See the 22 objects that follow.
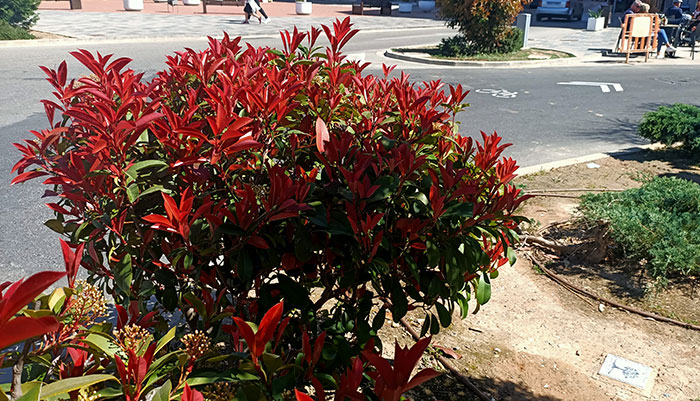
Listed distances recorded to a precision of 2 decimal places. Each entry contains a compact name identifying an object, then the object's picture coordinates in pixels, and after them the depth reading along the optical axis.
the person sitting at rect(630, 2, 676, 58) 19.04
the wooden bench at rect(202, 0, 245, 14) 28.05
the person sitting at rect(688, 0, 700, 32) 19.98
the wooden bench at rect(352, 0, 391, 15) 32.91
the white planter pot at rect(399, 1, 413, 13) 35.50
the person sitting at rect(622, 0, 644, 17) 19.70
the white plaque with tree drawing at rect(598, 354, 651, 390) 3.25
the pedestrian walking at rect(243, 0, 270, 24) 23.81
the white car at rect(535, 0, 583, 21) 31.06
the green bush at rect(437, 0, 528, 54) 16.81
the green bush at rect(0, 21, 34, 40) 15.46
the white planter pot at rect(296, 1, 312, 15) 30.21
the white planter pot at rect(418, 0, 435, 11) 38.06
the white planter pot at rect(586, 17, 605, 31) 27.14
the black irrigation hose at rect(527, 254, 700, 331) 3.79
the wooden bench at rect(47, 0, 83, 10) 27.19
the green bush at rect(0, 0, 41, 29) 17.06
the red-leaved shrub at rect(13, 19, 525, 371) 1.96
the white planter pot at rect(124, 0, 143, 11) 26.88
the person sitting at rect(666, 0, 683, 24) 22.34
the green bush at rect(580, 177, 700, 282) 4.15
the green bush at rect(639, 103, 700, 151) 7.12
